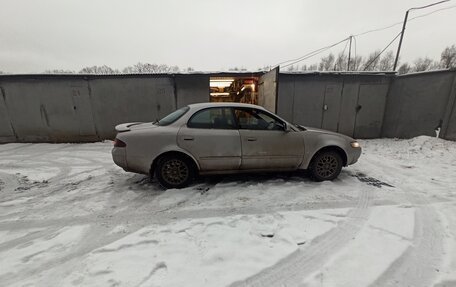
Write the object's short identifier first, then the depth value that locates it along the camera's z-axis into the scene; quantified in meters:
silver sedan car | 3.64
